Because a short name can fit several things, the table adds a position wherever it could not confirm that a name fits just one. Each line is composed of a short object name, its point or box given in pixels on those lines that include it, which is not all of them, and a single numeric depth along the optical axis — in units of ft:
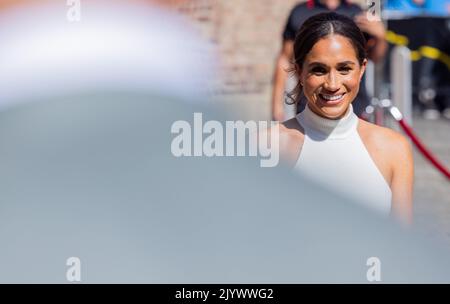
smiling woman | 20.93
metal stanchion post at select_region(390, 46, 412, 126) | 53.95
